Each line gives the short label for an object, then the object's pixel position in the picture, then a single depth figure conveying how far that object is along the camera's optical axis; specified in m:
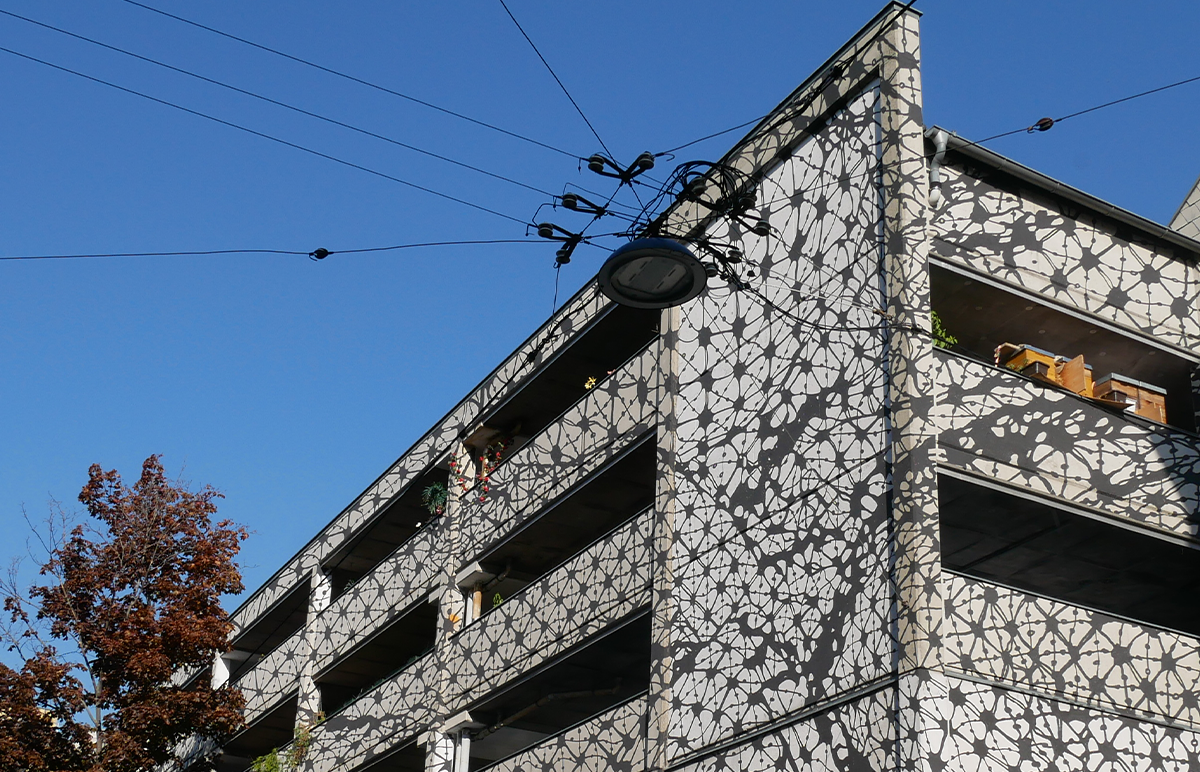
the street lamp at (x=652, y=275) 11.50
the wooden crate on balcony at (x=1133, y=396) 17.80
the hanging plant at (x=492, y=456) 26.38
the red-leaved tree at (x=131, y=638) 26.17
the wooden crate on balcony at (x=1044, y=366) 17.55
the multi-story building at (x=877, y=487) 15.12
